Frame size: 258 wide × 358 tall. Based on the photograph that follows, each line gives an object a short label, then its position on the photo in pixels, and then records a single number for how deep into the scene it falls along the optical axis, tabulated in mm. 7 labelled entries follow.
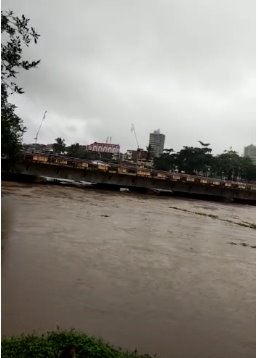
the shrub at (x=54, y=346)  4180
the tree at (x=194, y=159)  86125
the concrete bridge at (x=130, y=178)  34438
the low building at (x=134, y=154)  114062
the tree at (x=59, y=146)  121275
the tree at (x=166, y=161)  91250
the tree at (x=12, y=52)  9418
